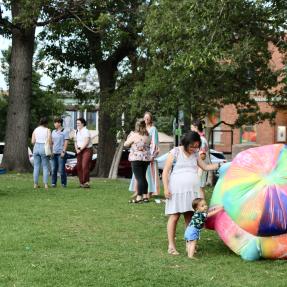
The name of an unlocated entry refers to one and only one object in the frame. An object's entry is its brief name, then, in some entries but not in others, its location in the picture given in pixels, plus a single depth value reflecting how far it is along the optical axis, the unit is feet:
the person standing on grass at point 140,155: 38.60
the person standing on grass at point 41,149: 46.55
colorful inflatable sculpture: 22.70
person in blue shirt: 48.26
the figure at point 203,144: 35.28
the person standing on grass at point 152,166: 39.11
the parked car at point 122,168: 89.84
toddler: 23.59
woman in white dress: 24.48
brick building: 141.38
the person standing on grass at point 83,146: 47.31
